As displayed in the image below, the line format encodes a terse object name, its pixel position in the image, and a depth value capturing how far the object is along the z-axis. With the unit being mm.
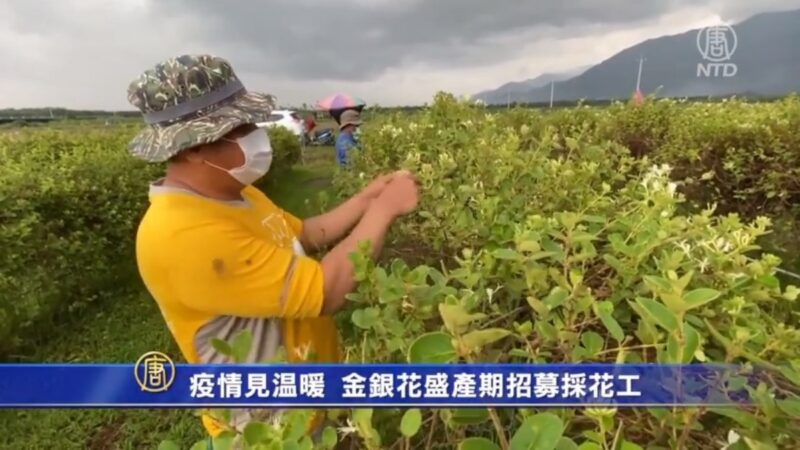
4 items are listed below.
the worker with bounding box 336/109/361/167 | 6895
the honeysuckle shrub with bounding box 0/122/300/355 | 3941
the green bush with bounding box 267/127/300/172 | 11427
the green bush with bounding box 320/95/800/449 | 750
